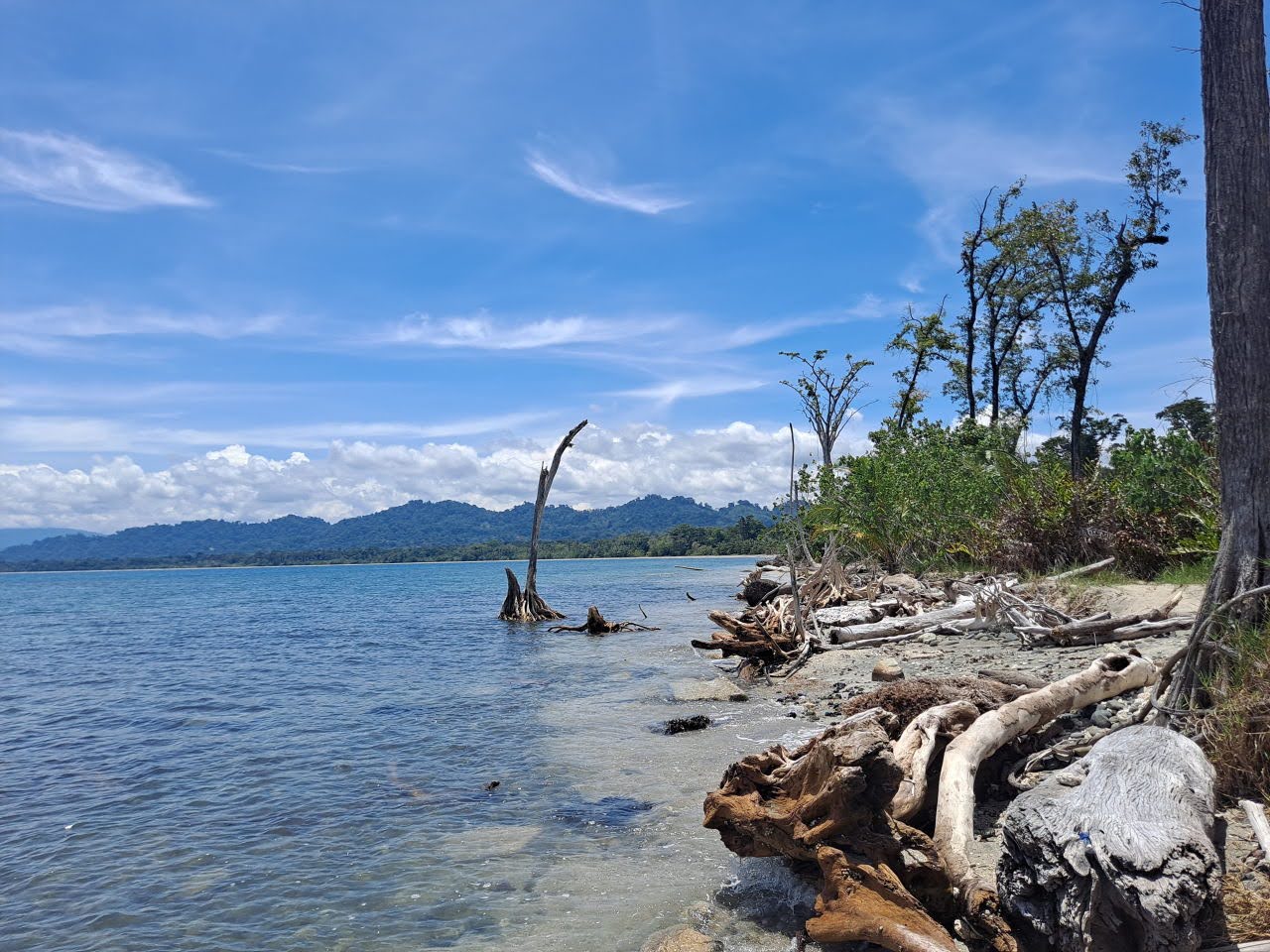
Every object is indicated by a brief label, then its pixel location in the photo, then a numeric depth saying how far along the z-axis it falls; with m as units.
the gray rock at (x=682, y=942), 4.76
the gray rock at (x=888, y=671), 11.03
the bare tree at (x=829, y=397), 32.94
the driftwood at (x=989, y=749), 4.22
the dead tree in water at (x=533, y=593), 29.14
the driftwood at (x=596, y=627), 24.81
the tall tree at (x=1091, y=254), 24.25
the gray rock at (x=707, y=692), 12.71
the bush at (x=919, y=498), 20.70
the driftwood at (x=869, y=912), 3.97
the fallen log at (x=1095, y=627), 10.32
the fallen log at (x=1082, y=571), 13.65
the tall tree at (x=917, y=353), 35.19
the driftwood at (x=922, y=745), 5.20
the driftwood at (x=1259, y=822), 3.95
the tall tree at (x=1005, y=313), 28.47
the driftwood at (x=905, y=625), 14.34
